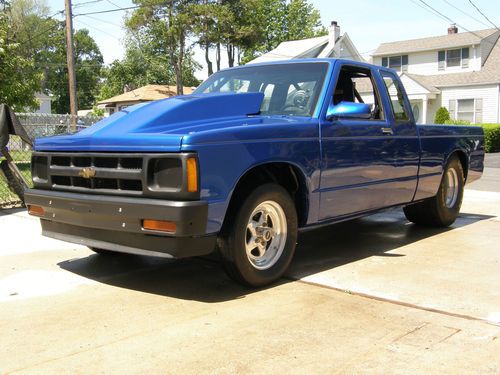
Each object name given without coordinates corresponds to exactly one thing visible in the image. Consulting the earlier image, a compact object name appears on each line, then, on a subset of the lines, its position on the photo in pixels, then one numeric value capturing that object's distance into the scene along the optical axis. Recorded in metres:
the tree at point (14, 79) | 15.30
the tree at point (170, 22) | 39.62
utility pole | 19.19
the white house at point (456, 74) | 30.78
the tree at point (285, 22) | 55.69
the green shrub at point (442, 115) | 29.97
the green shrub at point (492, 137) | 26.16
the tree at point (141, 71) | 59.00
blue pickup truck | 3.86
